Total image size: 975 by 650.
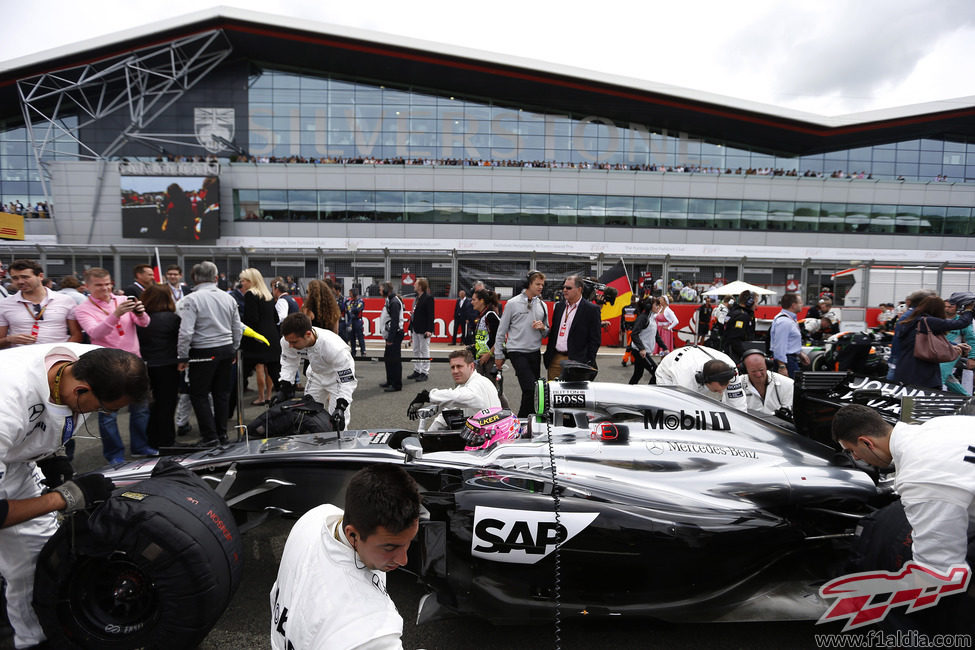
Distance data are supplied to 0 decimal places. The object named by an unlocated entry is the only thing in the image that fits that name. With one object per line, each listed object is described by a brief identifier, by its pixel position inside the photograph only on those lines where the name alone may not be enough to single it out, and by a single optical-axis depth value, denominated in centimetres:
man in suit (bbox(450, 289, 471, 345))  987
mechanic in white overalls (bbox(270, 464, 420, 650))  113
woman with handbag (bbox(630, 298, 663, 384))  778
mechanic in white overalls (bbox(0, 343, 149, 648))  195
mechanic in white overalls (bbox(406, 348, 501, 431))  402
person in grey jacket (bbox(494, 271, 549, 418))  542
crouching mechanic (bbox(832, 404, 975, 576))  188
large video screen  2894
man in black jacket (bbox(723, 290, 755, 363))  831
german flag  1165
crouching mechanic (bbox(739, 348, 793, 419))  406
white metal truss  2998
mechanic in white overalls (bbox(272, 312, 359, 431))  395
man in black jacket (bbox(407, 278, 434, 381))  834
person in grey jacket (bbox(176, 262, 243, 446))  472
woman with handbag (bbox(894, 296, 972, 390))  477
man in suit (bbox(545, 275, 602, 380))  521
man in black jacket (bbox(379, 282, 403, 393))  782
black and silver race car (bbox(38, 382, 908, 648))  218
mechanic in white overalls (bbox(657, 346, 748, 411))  388
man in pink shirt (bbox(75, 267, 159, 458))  434
